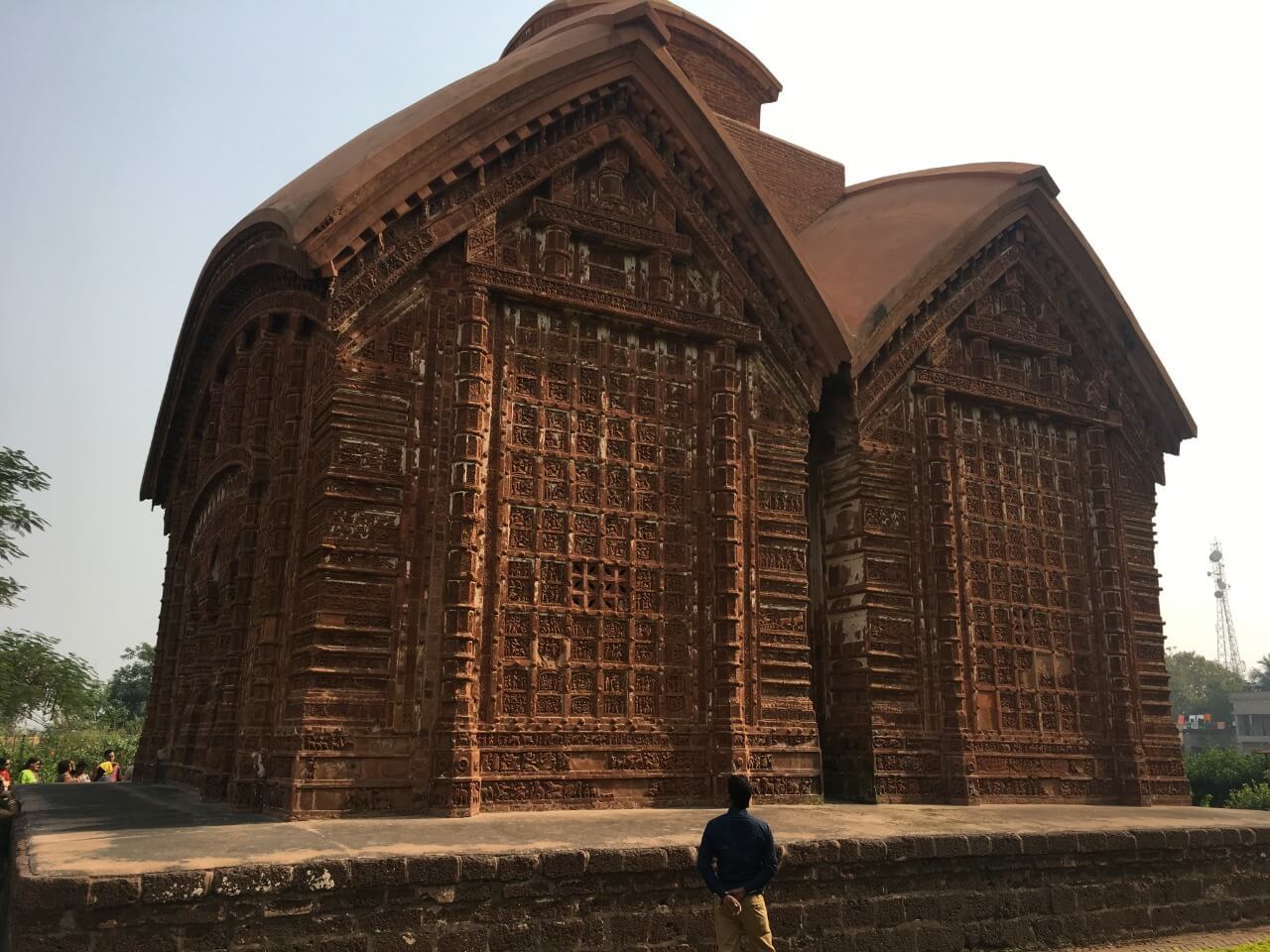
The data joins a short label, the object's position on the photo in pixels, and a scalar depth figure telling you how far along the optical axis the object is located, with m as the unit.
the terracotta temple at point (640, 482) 8.72
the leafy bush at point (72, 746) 30.27
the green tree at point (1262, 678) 90.80
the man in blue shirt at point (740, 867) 5.39
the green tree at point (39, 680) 21.97
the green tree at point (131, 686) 59.44
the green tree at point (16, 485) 21.53
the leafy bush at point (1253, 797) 18.44
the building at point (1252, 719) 69.56
